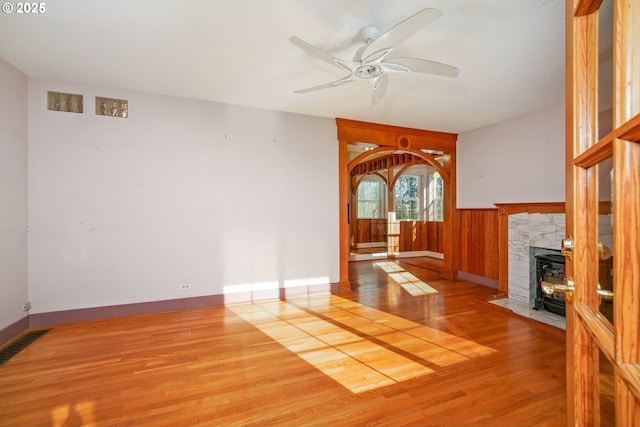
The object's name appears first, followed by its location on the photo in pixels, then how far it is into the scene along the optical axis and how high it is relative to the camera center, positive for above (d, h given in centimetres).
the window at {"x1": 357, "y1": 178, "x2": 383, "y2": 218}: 1020 +61
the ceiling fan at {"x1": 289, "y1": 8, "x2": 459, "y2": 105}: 197 +129
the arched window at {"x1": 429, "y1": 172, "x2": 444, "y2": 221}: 893 +56
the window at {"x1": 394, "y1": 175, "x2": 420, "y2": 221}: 948 +57
